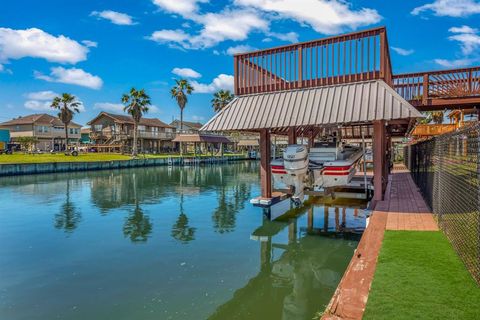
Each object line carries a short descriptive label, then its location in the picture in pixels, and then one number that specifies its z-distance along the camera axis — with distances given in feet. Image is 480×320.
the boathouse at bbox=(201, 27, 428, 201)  32.45
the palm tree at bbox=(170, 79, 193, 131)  212.43
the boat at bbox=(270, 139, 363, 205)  34.50
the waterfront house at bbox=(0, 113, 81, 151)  201.63
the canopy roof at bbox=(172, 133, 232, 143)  174.81
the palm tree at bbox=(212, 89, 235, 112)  225.56
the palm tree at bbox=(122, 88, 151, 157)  180.14
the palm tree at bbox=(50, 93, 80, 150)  170.40
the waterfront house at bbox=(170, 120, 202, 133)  289.35
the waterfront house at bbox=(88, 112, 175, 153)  207.82
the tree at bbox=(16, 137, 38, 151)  187.93
